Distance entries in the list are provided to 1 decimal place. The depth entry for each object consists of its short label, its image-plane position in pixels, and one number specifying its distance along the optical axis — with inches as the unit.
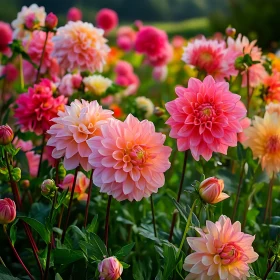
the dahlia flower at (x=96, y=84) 78.3
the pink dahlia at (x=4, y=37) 89.1
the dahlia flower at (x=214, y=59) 72.6
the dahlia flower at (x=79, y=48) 74.6
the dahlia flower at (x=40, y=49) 80.2
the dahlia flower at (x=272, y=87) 76.4
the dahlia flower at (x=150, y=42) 92.8
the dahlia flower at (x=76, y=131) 59.5
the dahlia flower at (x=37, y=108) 70.6
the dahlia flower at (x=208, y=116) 59.7
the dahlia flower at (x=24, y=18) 78.8
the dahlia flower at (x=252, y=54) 74.0
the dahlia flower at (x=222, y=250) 57.0
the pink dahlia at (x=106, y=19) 103.3
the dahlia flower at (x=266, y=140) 66.4
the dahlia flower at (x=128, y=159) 57.8
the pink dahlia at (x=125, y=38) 135.5
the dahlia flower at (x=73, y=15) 99.3
